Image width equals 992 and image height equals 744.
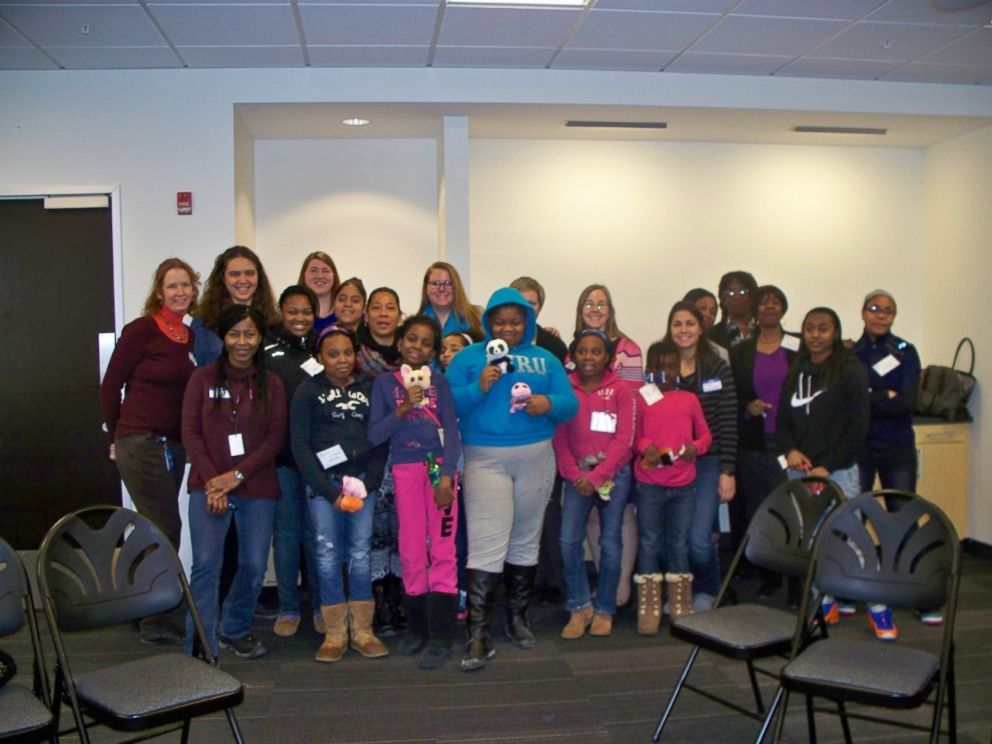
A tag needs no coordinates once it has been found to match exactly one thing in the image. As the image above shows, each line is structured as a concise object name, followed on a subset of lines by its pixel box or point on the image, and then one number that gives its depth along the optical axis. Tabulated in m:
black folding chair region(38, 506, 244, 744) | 2.26
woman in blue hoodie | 3.71
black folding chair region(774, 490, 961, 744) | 2.34
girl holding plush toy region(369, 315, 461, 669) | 3.72
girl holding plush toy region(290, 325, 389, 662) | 3.70
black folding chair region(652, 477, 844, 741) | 2.71
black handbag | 5.68
